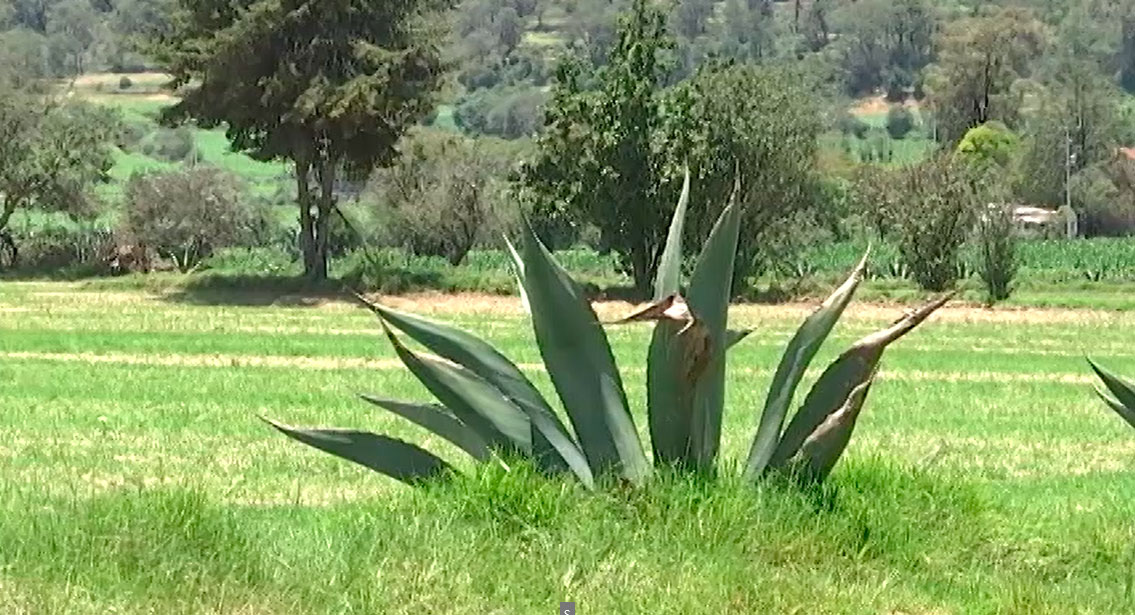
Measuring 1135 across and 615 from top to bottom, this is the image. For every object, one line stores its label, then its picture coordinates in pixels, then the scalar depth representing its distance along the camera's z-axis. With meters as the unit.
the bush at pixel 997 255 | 42.25
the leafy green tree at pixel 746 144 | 43.34
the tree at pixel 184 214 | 59.34
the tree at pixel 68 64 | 191.00
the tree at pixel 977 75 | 108.00
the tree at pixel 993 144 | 95.12
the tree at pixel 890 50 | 190.12
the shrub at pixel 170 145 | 131.66
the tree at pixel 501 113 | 146.50
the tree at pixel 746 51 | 190.18
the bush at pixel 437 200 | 64.12
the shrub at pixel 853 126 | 149.88
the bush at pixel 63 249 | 55.00
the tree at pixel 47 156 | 54.31
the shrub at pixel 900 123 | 158.38
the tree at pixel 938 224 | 45.19
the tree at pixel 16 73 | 58.16
